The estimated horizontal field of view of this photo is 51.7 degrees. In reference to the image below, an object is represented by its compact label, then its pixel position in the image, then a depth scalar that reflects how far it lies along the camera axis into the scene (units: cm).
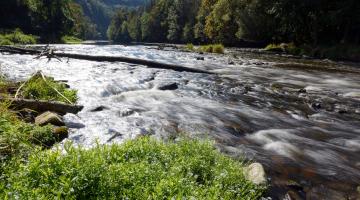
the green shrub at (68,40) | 10044
